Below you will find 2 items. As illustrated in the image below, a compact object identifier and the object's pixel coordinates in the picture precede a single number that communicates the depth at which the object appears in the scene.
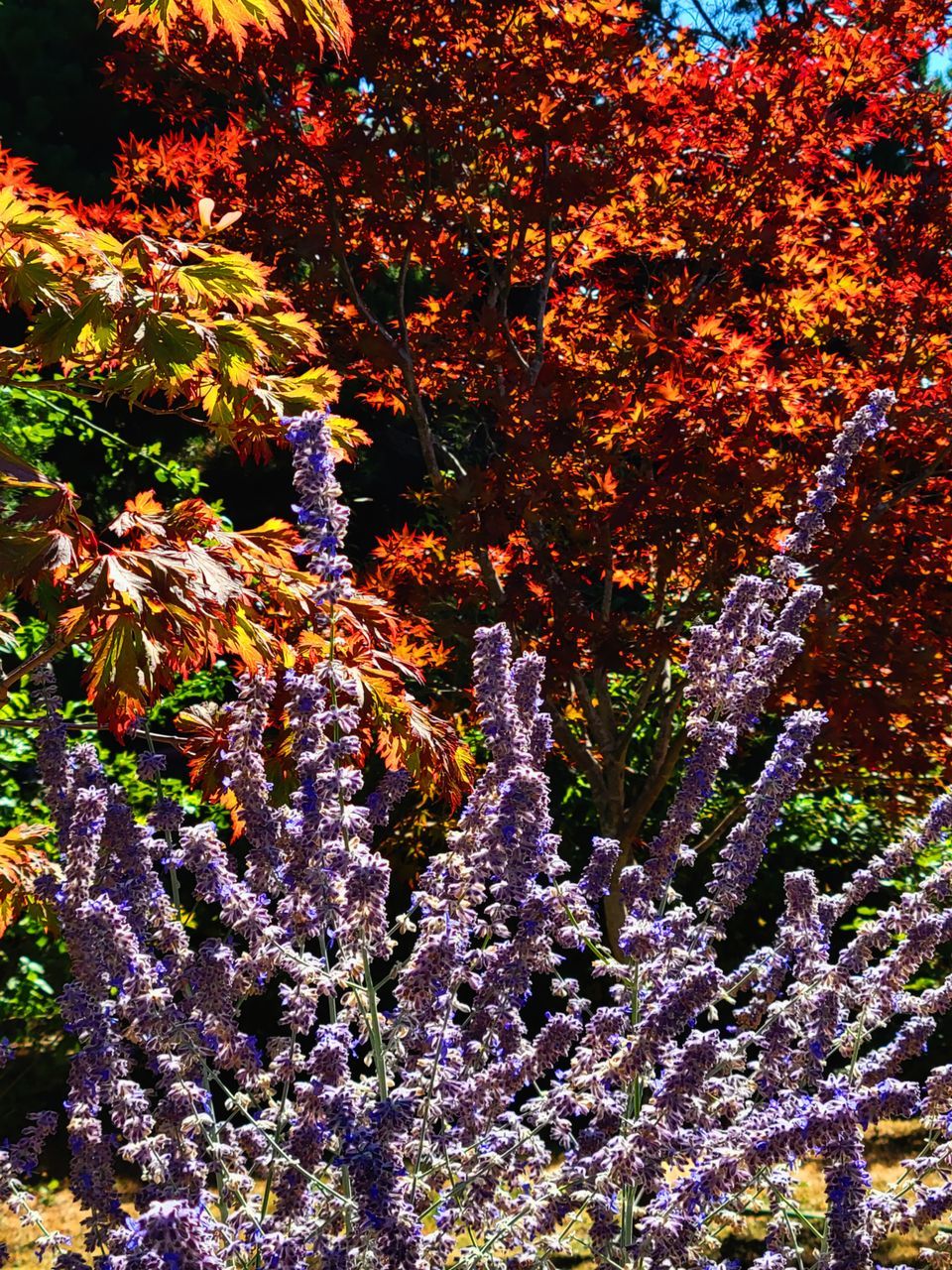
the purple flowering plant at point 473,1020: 2.13
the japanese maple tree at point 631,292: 4.64
